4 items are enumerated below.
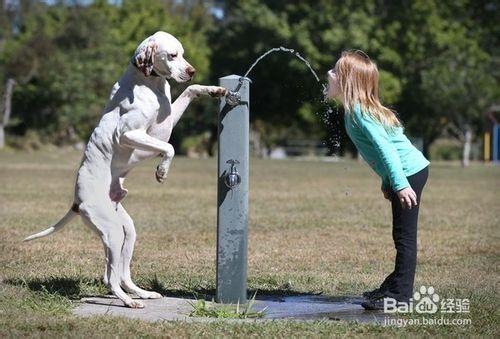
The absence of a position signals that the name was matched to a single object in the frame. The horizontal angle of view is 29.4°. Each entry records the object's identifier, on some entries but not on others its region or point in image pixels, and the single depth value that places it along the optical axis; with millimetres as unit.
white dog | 6895
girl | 6801
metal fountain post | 7051
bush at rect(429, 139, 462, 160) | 64188
